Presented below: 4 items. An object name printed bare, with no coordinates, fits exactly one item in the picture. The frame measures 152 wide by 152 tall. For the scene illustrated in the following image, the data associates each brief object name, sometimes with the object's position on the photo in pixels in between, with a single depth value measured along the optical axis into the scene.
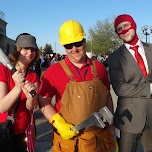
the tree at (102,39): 24.89
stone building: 29.33
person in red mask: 1.55
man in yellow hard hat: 1.35
